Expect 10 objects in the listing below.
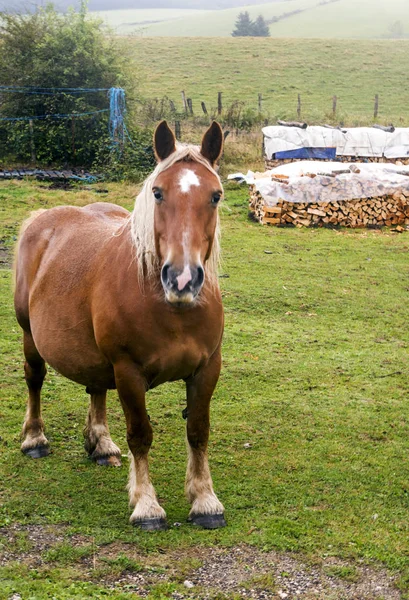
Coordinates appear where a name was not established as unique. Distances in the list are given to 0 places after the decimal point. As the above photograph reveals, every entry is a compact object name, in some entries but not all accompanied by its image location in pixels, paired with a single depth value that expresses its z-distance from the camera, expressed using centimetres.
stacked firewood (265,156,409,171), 2020
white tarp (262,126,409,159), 1883
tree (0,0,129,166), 1972
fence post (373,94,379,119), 3167
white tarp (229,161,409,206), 1406
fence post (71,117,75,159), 1938
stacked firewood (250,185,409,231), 1405
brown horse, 333
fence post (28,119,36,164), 1961
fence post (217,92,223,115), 2620
